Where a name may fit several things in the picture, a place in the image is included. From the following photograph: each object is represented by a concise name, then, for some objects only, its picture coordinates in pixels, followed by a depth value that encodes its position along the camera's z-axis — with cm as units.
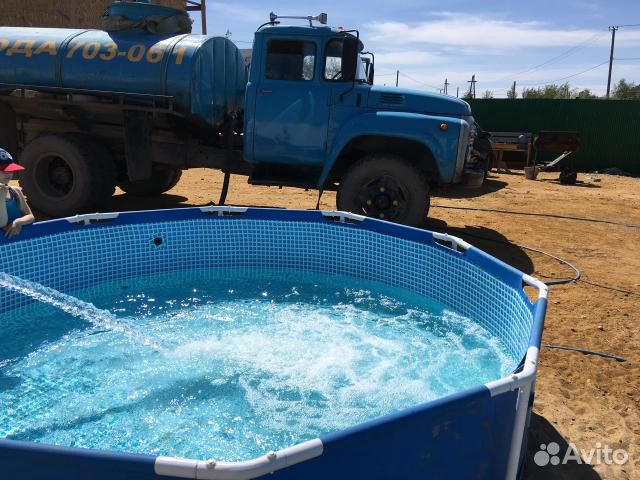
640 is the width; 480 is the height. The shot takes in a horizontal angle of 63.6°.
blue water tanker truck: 649
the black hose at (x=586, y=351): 383
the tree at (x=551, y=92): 5129
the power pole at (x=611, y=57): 4507
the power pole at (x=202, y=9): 1756
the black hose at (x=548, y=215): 852
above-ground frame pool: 170
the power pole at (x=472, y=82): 4670
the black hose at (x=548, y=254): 546
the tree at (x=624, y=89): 4226
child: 414
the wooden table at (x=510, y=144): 1630
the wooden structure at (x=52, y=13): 1234
